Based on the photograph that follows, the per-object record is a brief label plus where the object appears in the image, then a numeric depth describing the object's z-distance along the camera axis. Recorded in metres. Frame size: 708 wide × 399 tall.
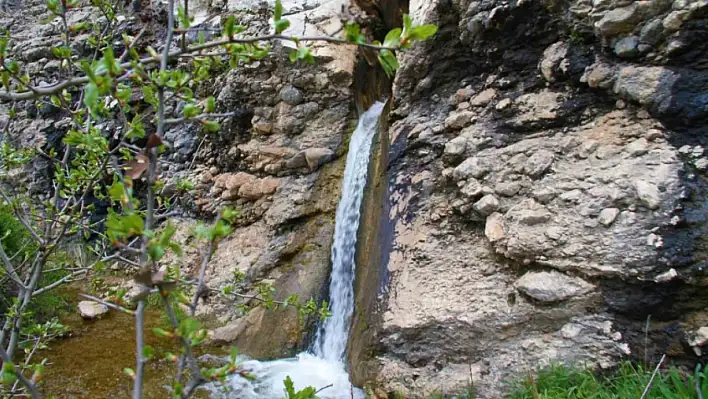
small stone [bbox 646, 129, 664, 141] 2.80
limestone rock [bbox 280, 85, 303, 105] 6.54
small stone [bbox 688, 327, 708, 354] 2.36
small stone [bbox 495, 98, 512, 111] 3.71
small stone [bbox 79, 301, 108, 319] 5.61
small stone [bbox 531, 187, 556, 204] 3.06
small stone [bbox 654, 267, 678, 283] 2.48
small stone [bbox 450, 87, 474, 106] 4.11
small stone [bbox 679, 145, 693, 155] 2.69
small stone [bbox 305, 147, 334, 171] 6.21
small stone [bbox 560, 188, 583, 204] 2.92
